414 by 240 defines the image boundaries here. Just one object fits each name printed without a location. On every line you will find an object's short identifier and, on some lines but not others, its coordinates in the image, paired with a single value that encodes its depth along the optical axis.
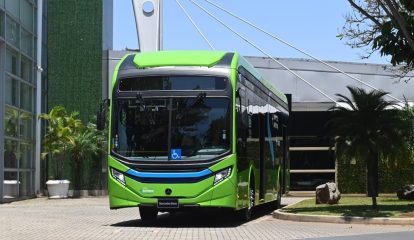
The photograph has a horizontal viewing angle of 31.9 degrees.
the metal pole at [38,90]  33.38
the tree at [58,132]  34.69
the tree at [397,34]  17.30
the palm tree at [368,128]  18.85
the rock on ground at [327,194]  23.48
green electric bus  15.08
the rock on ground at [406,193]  26.78
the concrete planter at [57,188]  33.91
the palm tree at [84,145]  36.74
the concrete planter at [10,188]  28.36
